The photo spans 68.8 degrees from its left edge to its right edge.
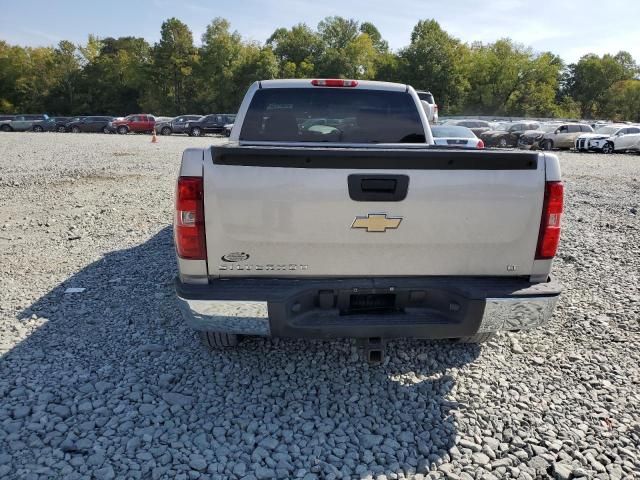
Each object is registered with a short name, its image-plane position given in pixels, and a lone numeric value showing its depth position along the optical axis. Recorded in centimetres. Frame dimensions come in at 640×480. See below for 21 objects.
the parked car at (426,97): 2306
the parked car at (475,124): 3145
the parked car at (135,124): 4103
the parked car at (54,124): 4438
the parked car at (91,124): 4272
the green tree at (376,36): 9044
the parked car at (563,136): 2653
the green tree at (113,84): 6762
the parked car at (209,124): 3791
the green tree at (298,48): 6688
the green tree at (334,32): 7025
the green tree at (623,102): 6781
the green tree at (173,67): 6244
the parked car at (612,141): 2402
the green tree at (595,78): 7362
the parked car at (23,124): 4453
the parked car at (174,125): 3938
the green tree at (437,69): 5934
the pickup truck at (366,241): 262
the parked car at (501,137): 2877
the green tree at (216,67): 6028
